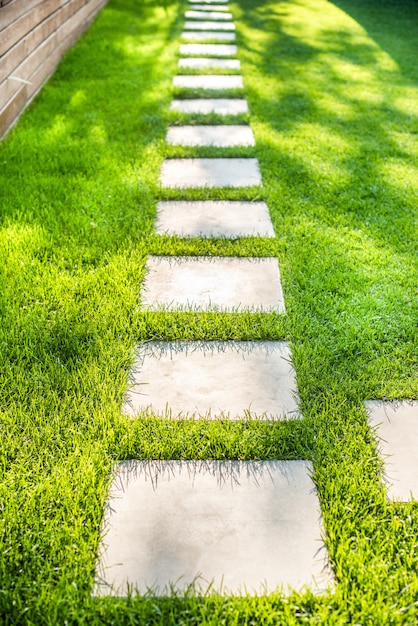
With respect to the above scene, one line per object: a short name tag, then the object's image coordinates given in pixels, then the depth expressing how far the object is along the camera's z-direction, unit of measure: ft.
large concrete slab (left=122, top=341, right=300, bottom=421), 5.84
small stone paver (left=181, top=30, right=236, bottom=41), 19.80
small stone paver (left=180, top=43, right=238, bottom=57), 18.17
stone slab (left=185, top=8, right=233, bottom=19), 22.58
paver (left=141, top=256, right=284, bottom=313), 7.35
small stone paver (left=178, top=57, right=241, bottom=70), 16.90
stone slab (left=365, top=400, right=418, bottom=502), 5.13
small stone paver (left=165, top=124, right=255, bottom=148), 12.11
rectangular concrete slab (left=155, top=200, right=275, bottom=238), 8.93
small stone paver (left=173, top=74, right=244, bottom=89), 15.28
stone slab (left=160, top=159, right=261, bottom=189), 10.46
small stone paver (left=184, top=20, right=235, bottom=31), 21.08
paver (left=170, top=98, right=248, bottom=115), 13.71
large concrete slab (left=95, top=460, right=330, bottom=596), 4.36
